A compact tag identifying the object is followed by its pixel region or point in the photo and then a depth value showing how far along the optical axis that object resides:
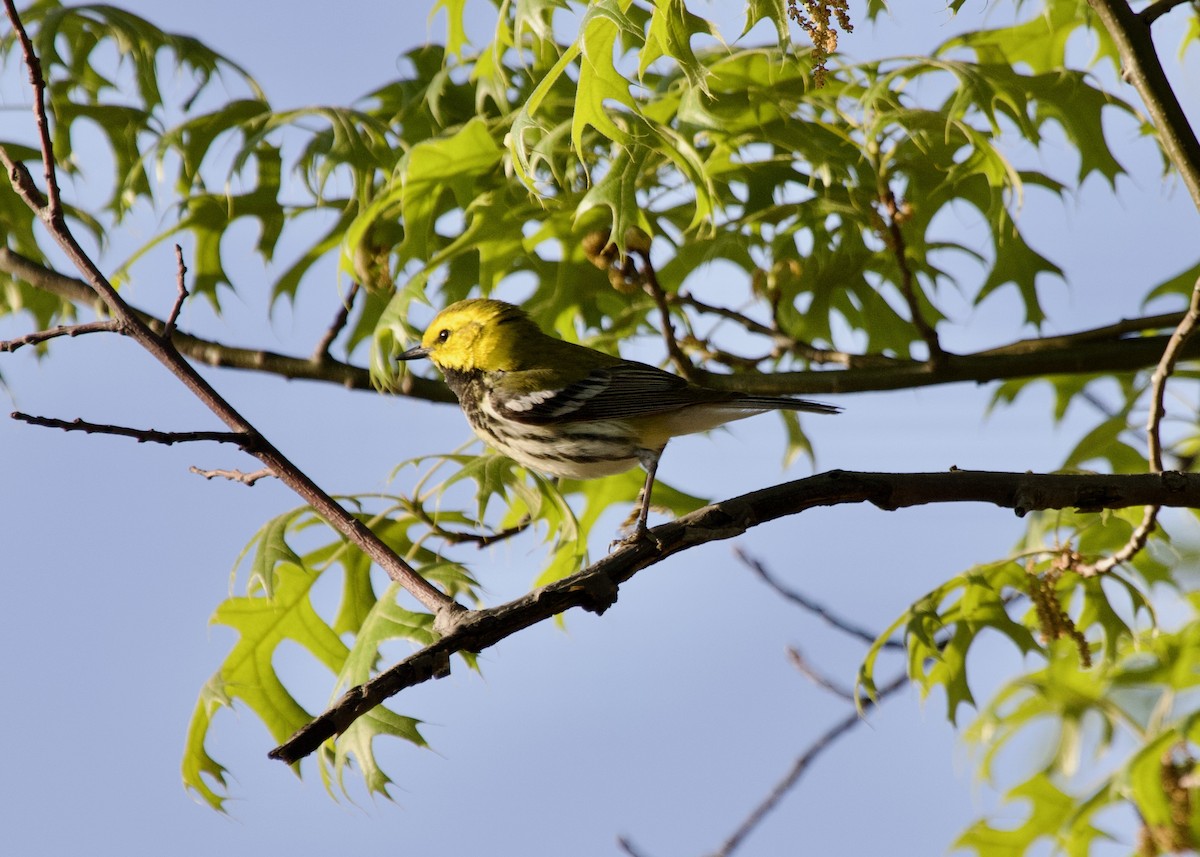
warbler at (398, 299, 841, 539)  5.37
